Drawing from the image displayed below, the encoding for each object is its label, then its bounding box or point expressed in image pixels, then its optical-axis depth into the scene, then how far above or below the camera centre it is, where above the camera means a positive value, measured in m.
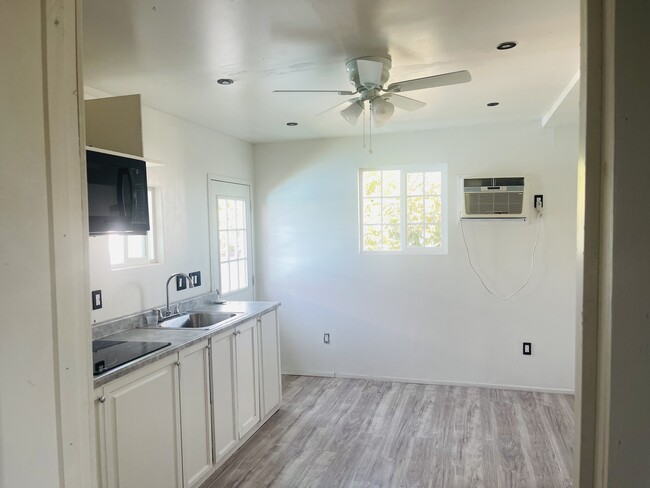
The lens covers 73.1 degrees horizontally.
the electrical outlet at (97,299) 2.69 -0.44
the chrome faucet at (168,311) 3.22 -0.63
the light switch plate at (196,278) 3.67 -0.43
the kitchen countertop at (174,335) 2.04 -0.66
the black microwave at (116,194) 2.13 +0.18
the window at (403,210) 4.32 +0.15
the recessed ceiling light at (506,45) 2.18 +0.90
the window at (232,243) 4.19 -0.16
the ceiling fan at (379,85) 2.22 +0.74
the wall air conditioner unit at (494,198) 3.97 +0.24
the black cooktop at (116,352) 2.04 -0.64
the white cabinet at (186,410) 2.02 -1.04
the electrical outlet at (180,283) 3.50 -0.44
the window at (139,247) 2.99 -0.13
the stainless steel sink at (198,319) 3.22 -0.69
